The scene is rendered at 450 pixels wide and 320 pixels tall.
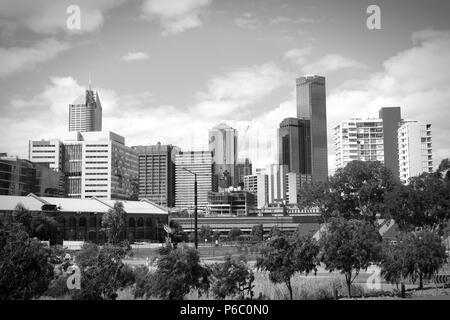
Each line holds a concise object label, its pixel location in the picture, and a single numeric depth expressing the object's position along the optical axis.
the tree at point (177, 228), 114.00
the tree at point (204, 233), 129.98
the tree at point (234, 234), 140.25
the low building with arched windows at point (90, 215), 101.19
